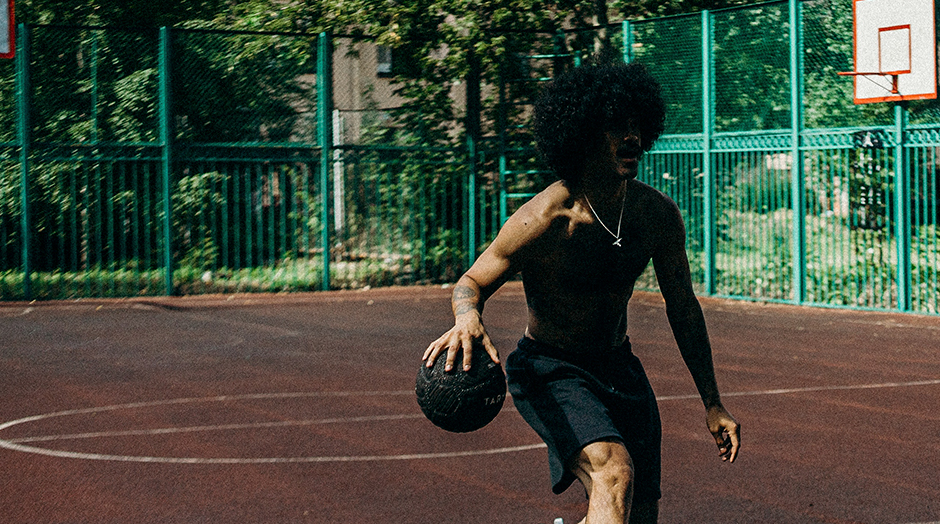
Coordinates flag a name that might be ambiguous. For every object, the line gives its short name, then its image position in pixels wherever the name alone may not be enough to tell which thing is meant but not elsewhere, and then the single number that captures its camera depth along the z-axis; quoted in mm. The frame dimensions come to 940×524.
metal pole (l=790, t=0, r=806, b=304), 13625
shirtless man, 3750
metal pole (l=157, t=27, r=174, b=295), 15258
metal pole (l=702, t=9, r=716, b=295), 14656
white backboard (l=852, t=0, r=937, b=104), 12500
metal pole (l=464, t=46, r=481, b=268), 16922
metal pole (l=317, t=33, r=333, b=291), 15969
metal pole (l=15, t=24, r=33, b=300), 14680
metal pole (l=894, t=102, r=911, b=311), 12602
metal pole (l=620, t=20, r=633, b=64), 15758
